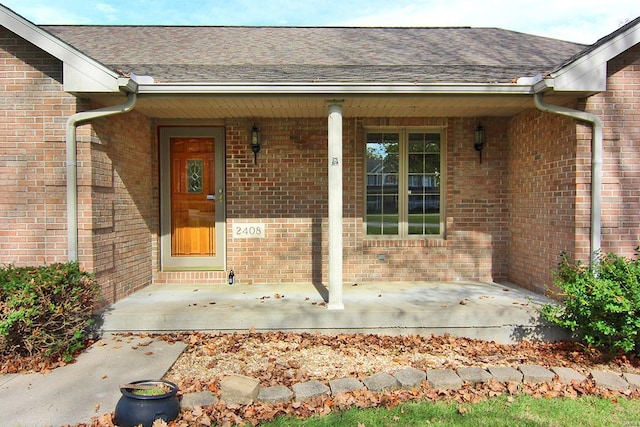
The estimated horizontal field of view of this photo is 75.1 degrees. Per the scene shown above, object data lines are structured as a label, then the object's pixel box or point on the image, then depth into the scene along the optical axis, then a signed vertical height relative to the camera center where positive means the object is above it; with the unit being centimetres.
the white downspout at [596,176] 480 +31
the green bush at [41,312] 375 -100
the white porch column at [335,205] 487 -2
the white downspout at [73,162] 468 +47
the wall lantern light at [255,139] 624 +97
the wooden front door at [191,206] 650 -4
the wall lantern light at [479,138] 635 +99
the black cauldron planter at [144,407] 280 -139
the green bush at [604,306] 385 -99
